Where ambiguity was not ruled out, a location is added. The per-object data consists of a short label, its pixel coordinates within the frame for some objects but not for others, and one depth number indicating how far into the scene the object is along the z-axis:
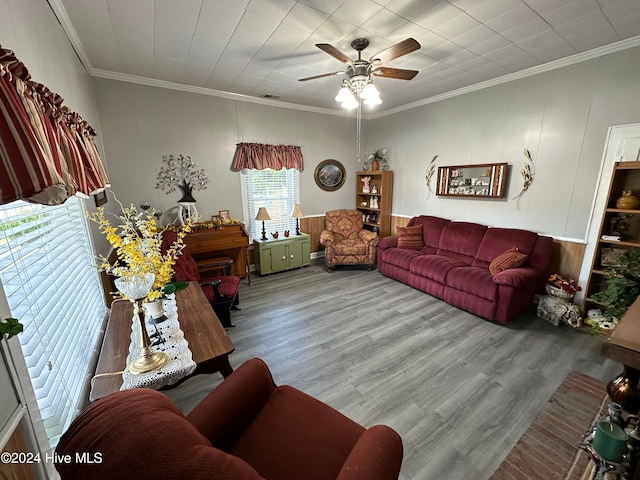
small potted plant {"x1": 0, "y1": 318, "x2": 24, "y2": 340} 0.68
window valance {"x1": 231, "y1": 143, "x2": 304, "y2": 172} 3.96
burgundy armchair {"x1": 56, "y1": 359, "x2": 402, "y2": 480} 0.54
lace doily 1.17
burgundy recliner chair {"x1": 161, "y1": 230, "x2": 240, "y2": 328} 2.62
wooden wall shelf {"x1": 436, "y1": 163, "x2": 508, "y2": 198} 3.36
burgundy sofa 2.76
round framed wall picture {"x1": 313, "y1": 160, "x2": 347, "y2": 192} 4.82
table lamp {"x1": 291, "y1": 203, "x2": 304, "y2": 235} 4.39
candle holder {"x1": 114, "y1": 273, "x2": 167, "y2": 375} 1.21
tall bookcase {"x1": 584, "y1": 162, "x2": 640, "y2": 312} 2.45
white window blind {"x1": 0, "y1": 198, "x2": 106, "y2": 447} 0.97
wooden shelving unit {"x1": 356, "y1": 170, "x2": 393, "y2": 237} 4.79
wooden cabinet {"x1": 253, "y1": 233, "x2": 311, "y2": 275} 4.18
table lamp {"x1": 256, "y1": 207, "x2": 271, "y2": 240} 4.04
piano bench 3.33
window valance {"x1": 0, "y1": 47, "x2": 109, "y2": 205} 0.73
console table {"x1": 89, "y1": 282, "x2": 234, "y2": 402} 1.20
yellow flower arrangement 1.24
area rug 1.39
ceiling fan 1.88
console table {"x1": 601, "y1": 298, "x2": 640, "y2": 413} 0.98
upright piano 3.48
